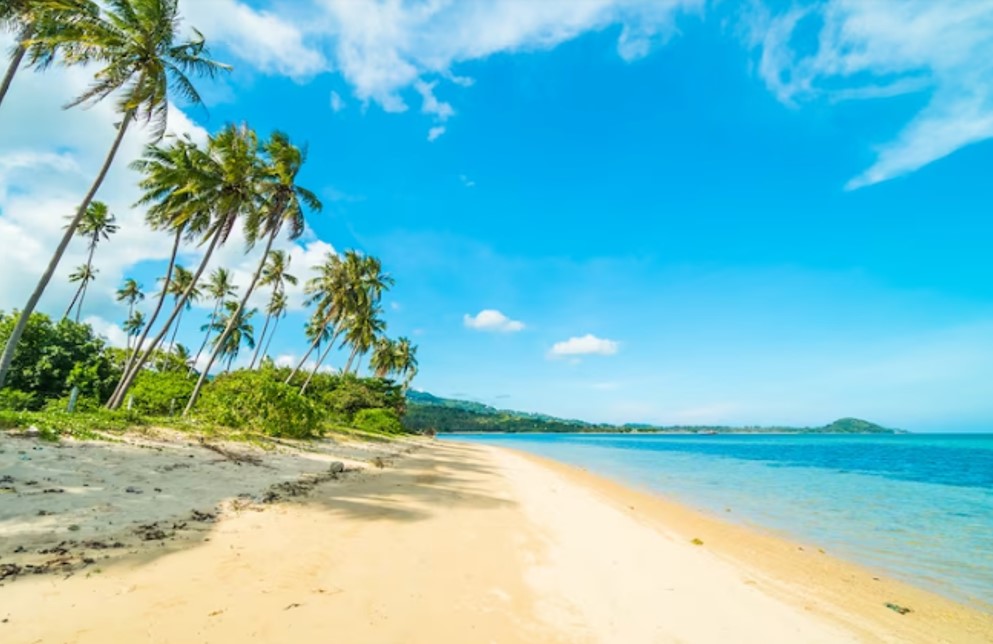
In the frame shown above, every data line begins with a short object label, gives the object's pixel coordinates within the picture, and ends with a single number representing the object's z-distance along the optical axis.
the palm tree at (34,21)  12.36
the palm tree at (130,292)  54.75
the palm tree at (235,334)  53.28
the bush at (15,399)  16.49
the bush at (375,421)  40.03
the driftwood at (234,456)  12.88
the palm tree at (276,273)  39.06
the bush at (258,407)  19.81
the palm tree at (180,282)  42.31
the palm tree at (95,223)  37.93
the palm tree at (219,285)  45.69
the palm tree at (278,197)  22.89
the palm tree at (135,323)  60.56
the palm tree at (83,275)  44.62
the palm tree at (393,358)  65.00
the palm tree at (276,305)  44.03
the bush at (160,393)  23.23
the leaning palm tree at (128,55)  13.75
